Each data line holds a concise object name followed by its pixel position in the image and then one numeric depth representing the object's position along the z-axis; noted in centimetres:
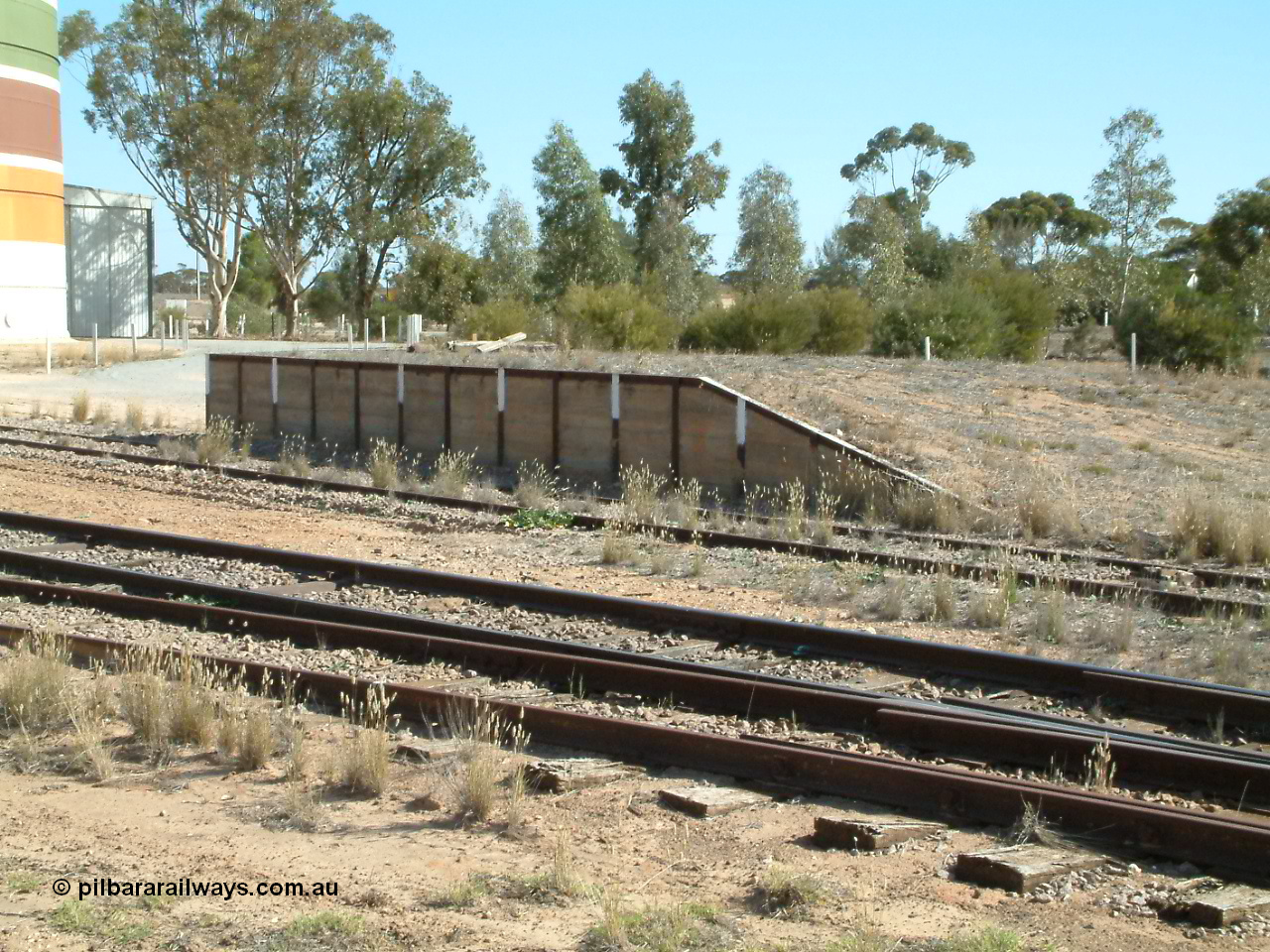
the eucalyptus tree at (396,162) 8288
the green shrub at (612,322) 4212
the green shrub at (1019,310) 4562
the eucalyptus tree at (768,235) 8062
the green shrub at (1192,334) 4388
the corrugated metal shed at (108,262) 8031
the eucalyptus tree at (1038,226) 10056
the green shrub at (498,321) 5631
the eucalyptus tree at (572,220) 7700
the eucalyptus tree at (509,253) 9050
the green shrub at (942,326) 4162
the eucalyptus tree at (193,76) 7725
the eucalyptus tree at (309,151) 7969
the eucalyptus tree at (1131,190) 7012
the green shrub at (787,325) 4288
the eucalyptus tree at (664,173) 7688
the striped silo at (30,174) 6166
